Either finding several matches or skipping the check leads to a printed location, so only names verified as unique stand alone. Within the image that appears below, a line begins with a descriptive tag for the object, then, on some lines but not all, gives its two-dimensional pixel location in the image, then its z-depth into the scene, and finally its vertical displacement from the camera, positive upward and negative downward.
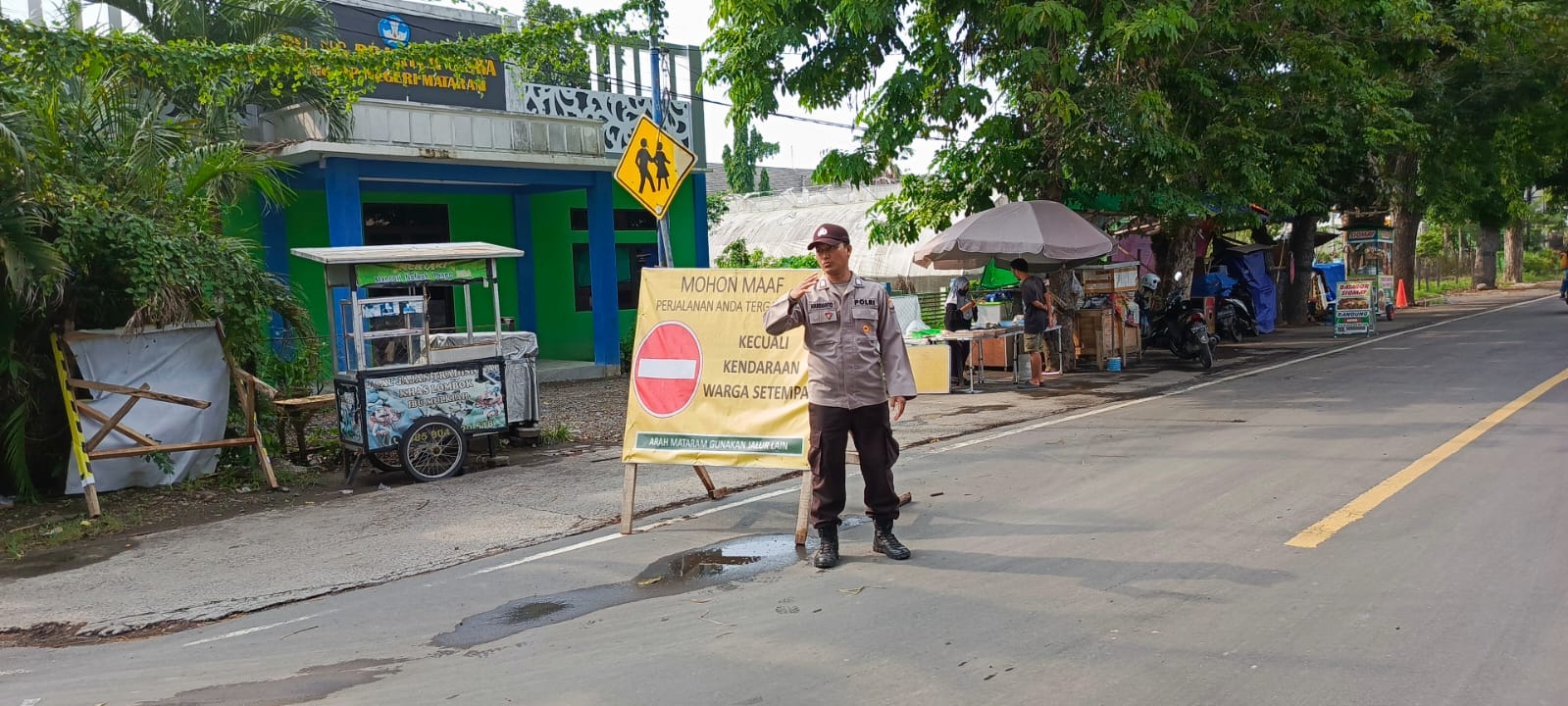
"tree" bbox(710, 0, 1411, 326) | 14.57 +2.77
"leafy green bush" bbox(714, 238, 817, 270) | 29.76 +1.07
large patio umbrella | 15.16 +0.62
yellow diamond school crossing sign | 10.20 +1.21
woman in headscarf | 15.74 -0.55
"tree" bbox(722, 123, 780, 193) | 57.34 +6.65
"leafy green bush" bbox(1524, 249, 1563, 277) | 52.62 -0.26
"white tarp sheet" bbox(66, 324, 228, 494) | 9.70 -0.57
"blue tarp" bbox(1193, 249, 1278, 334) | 24.30 -0.18
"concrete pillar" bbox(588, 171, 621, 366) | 18.80 +0.71
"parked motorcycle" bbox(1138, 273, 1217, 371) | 17.03 -0.91
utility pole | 11.71 +3.42
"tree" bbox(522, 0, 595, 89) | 14.95 +4.26
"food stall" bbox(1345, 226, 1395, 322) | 25.95 +0.20
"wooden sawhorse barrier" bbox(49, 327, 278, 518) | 9.03 -0.88
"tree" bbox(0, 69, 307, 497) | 8.73 +0.72
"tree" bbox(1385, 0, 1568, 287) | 22.36 +3.58
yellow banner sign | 7.12 -0.52
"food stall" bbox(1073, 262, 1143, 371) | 17.53 -0.57
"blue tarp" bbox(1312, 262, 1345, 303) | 28.03 -0.11
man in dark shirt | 15.53 -0.49
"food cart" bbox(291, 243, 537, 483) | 9.91 -0.56
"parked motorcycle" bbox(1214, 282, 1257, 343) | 21.83 -0.88
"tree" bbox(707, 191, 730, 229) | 41.66 +3.21
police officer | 6.20 -0.50
